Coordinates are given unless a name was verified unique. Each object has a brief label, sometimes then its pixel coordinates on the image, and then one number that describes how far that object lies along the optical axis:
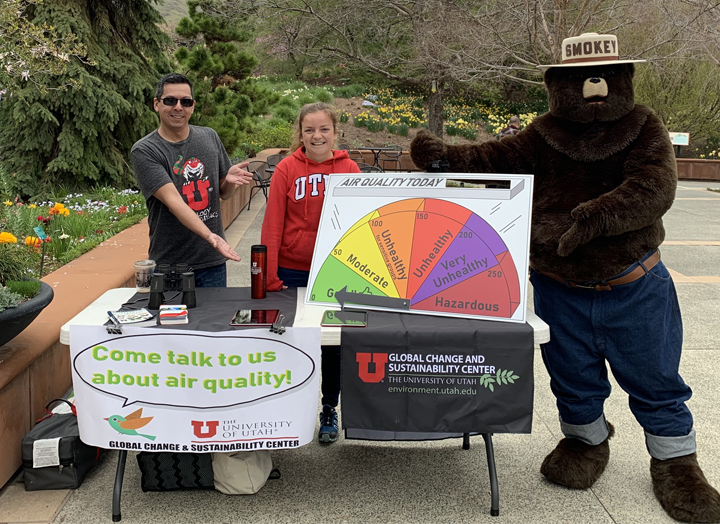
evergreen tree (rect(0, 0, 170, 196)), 9.32
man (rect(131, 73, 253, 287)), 3.40
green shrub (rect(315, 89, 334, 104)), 27.33
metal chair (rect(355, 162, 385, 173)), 11.15
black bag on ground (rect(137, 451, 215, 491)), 3.02
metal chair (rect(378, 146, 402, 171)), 17.45
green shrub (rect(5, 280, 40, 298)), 3.14
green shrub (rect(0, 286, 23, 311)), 2.94
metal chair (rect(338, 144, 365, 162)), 16.75
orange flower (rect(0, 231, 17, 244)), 3.66
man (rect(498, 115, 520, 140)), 14.23
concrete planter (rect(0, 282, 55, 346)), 2.95
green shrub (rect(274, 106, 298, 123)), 24.02
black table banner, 2.77
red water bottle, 3.26
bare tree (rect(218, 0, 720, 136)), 12.80
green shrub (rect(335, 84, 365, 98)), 29.42
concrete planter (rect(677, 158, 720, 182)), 19.97
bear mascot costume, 2.89
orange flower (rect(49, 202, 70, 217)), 5.30
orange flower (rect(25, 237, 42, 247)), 4.90
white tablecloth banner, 2.77
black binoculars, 3.10
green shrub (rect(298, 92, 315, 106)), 27.12
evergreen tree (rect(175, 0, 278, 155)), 12.12
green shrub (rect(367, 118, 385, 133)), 21.92
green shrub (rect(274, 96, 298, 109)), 25.25
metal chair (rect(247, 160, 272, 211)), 11.85
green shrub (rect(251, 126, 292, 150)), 19.20
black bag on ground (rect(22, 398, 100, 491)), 3.01
